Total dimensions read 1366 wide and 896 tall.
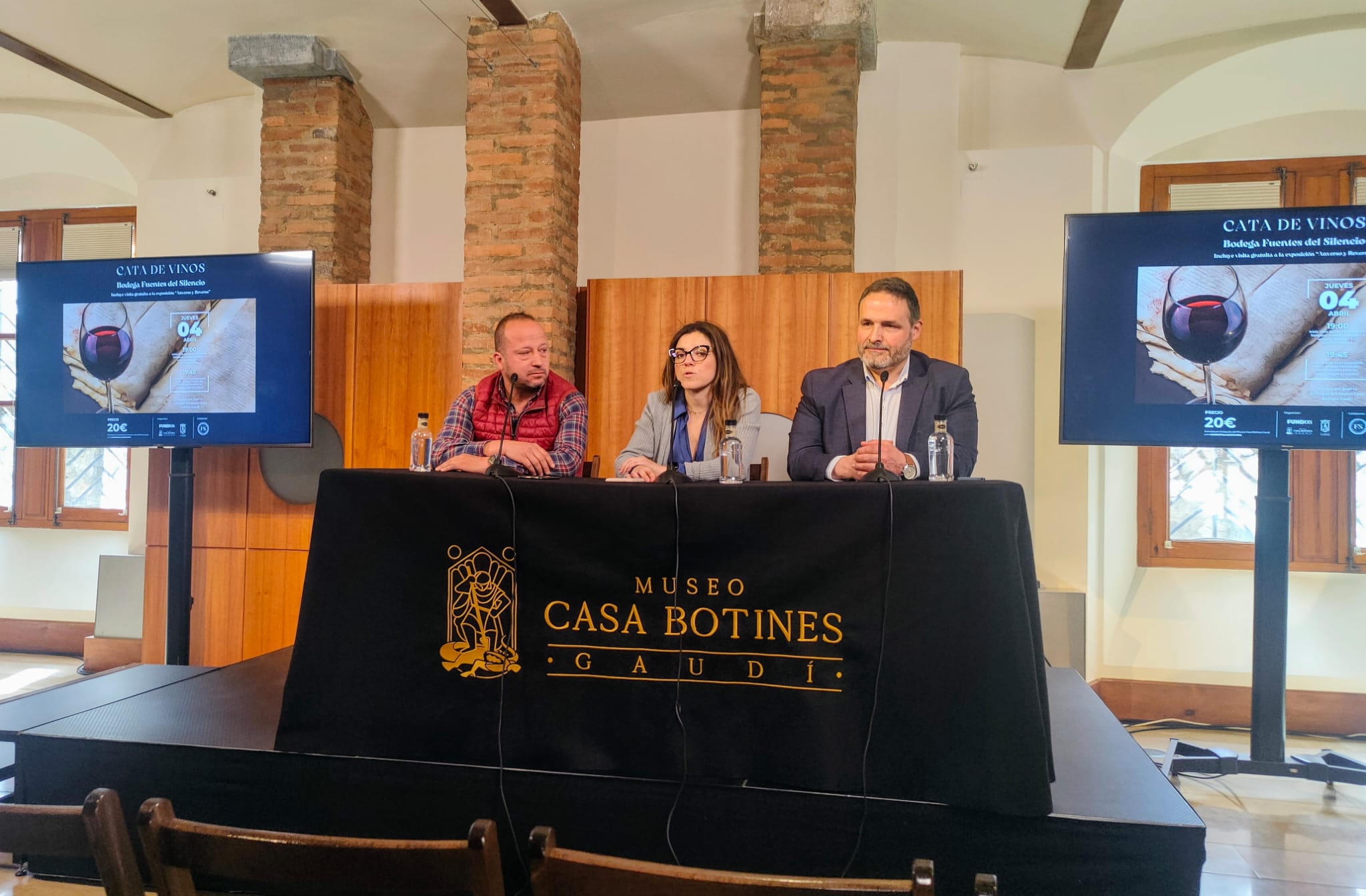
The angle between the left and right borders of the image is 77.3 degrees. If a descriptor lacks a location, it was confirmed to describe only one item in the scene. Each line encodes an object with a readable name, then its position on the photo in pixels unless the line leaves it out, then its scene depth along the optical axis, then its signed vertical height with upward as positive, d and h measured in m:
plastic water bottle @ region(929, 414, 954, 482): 2.02 +0.04
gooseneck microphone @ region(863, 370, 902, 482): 1.80 -0.01
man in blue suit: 2.41 +0.21
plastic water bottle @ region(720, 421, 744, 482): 2.02 +0.02
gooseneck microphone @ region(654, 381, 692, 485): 1.88 -0.02
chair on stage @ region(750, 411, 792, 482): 4.05 +0.12
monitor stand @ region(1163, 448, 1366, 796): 3.00 -0.56
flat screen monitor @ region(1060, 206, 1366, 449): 2.86 +0.51
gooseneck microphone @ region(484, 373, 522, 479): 1.97 -0.02
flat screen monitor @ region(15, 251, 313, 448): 4.02 +0.47
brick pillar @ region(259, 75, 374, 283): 5.14 +1.76
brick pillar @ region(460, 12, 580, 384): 4.57 +1.55
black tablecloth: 1.63 -0.35
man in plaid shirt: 2.69 +0.17
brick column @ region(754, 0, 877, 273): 4.50 +1.73
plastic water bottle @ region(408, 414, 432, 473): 2.41 +0.04
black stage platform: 1.58 -0.71
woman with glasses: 2.62 +0.19
